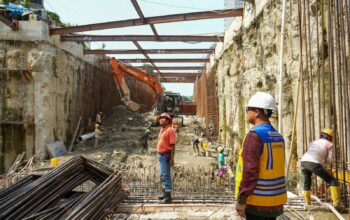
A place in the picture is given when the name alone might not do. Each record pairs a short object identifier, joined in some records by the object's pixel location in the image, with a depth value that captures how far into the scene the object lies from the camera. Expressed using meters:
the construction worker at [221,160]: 10.00
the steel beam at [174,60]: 19.12
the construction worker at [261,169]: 2.85
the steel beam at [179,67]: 23.09
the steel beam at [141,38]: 13.73
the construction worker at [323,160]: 4.73
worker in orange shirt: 5.62
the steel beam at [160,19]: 11.08
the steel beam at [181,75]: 28.18
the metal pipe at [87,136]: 15.17
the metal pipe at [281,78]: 6.48
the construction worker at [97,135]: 14.42
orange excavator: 17.68
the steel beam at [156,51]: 16.27
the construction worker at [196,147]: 13.34
